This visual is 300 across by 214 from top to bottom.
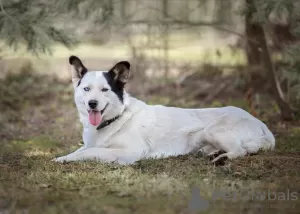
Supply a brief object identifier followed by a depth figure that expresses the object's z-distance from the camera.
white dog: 6.59
